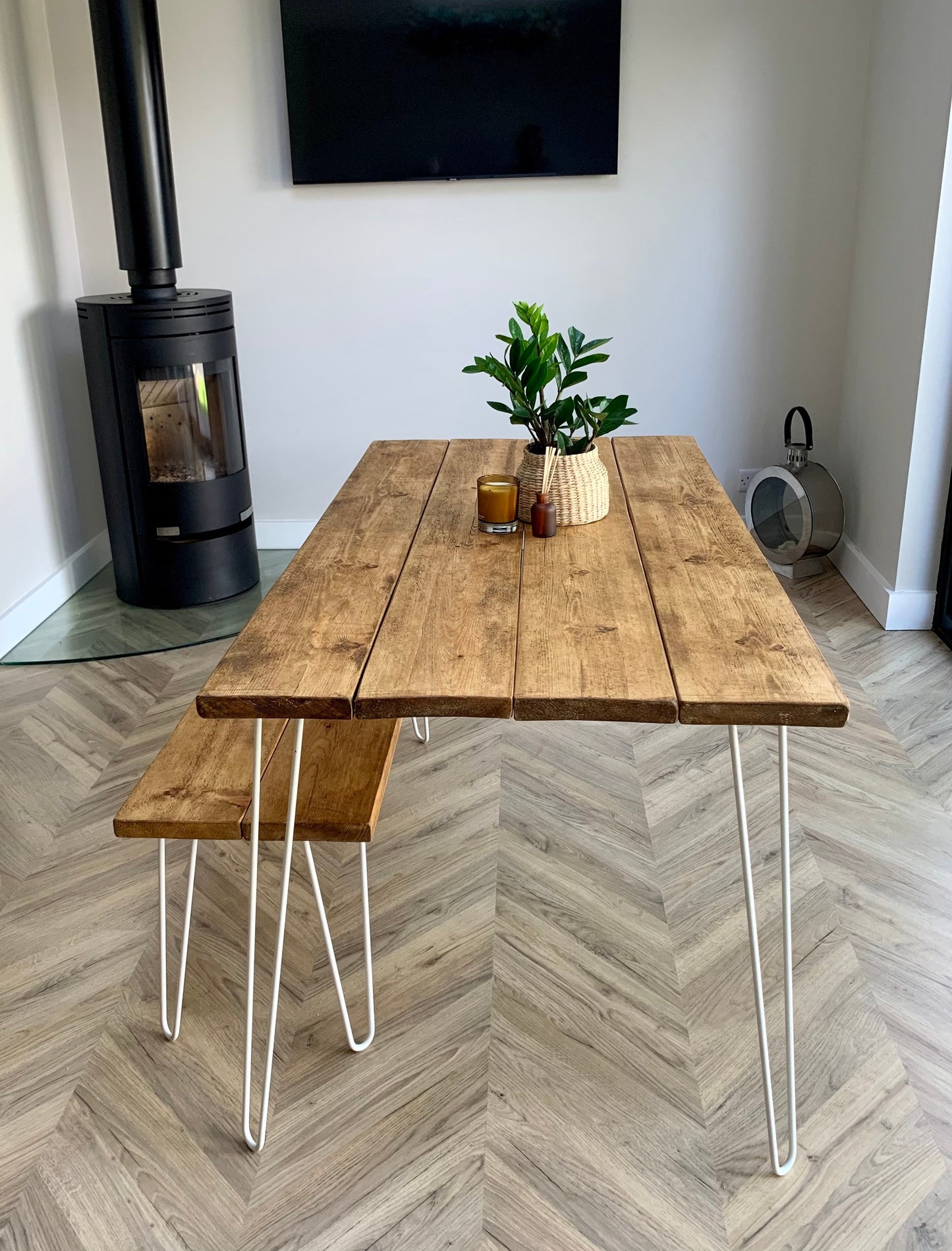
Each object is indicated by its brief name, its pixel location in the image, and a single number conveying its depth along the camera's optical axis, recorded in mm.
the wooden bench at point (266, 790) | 1585
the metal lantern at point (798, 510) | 3688
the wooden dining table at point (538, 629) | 1376
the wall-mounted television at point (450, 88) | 3611
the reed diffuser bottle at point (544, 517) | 2014
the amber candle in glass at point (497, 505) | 2027
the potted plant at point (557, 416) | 1980
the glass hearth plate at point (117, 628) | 3391
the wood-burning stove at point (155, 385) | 3252
